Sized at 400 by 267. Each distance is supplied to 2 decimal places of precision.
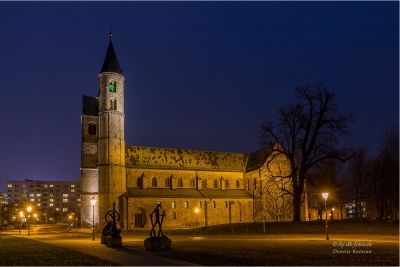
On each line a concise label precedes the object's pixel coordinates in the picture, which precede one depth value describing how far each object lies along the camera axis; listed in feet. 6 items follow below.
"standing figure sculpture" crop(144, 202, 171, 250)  84.48
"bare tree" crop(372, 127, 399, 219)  185.98
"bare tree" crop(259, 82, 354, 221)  151.63
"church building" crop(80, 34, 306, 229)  212.68
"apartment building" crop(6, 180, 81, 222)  528.63
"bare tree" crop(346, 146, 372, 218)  213.87
